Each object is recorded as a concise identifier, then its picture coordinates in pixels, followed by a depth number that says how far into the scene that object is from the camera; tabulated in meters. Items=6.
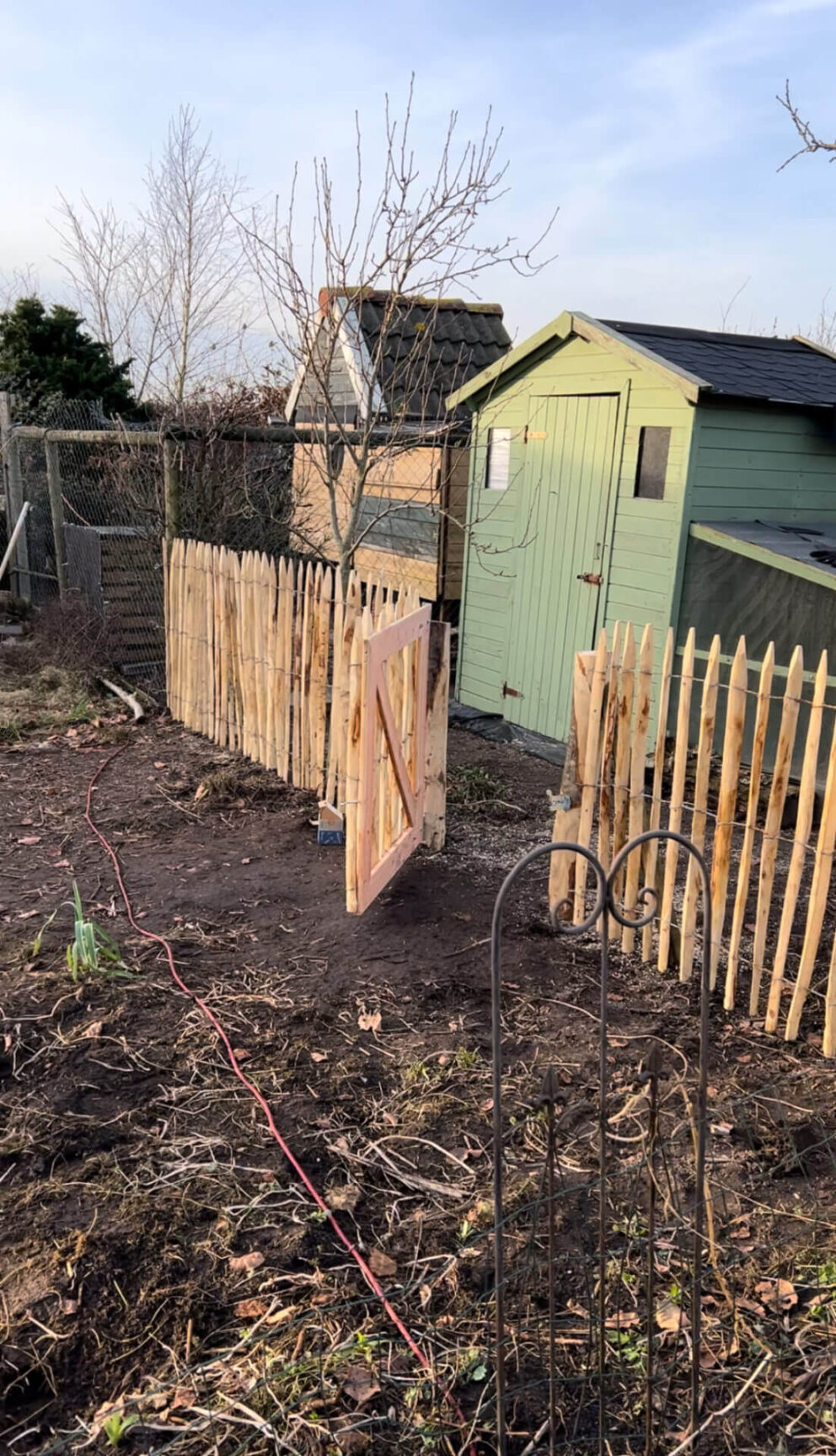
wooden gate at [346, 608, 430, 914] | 4.82
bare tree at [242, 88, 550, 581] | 6.42
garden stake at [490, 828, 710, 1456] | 1.96
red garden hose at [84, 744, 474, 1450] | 2.66
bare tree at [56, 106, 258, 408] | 18.05
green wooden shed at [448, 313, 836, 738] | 6.96
